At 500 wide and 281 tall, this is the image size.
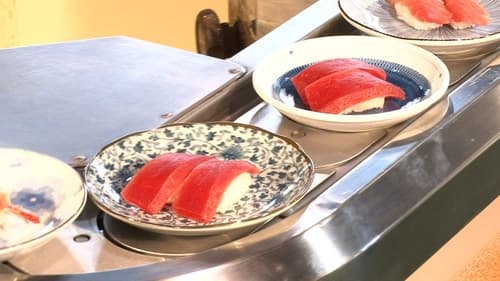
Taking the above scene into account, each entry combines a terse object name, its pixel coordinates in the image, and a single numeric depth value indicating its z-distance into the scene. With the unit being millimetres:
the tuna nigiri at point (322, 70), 971
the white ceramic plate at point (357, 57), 912
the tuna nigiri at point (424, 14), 1123
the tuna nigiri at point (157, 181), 767
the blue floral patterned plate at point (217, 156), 749
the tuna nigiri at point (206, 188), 755
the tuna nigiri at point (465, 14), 1121
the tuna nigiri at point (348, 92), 929
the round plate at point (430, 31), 1080
